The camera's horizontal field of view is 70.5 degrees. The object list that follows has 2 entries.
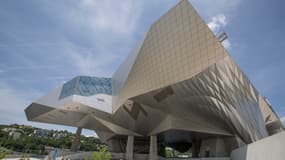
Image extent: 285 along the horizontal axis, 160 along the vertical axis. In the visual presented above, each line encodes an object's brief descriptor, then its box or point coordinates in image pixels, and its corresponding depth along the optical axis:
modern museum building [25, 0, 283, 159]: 17.58
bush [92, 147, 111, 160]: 13.45
